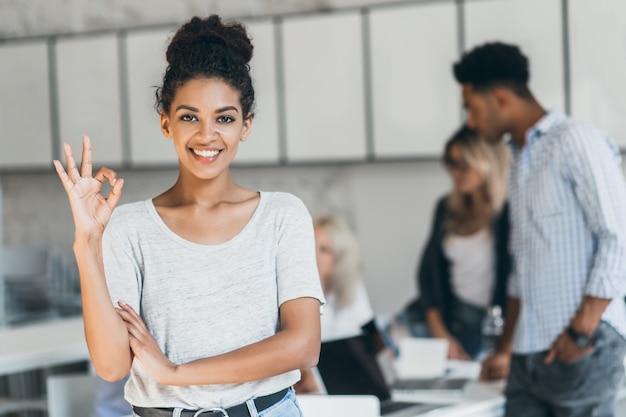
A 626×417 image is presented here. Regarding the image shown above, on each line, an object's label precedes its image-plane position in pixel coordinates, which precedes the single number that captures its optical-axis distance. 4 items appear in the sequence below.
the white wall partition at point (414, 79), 5.13
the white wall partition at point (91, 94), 5.98
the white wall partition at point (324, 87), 5.35
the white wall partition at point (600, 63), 4.74
